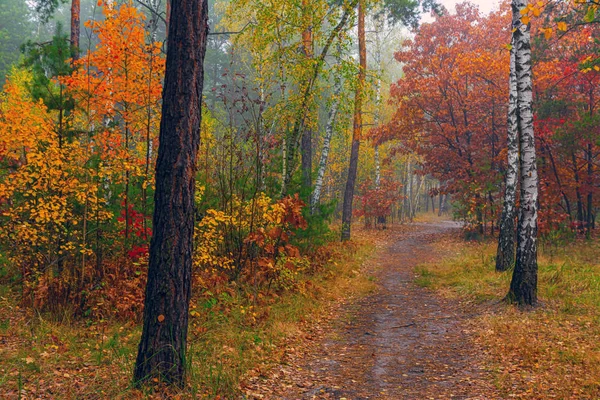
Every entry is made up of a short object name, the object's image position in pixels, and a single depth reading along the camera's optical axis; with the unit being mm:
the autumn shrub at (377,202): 23844
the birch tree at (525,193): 7820
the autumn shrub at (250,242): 7895
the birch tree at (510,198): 10789
